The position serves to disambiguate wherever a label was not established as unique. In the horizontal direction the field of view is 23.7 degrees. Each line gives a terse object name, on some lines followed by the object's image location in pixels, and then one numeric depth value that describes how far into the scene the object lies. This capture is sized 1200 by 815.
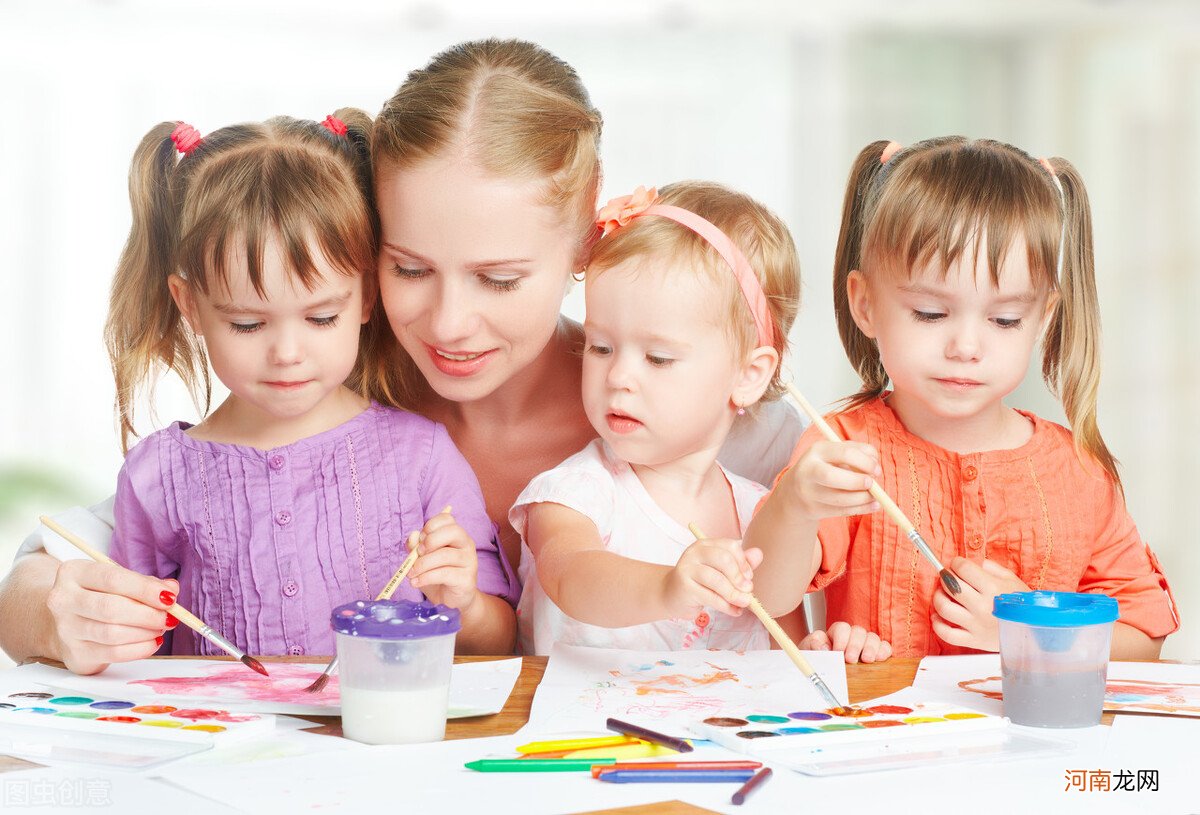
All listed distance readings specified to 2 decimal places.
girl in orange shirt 1.93
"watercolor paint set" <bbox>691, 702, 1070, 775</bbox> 1.63
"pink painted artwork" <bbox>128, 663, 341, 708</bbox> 1.76
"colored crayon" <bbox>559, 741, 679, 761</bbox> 1.64
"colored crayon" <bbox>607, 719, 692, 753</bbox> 1.65
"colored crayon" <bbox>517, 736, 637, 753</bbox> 1.65
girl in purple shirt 1.93
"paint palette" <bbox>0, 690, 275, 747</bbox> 1.66
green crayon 1.62
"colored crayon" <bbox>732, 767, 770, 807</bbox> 1.57
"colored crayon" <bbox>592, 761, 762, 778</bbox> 1.61
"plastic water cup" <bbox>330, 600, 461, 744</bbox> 1.66
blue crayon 1.60
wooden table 1.63
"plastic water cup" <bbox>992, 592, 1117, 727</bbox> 1.70
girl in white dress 1.93
